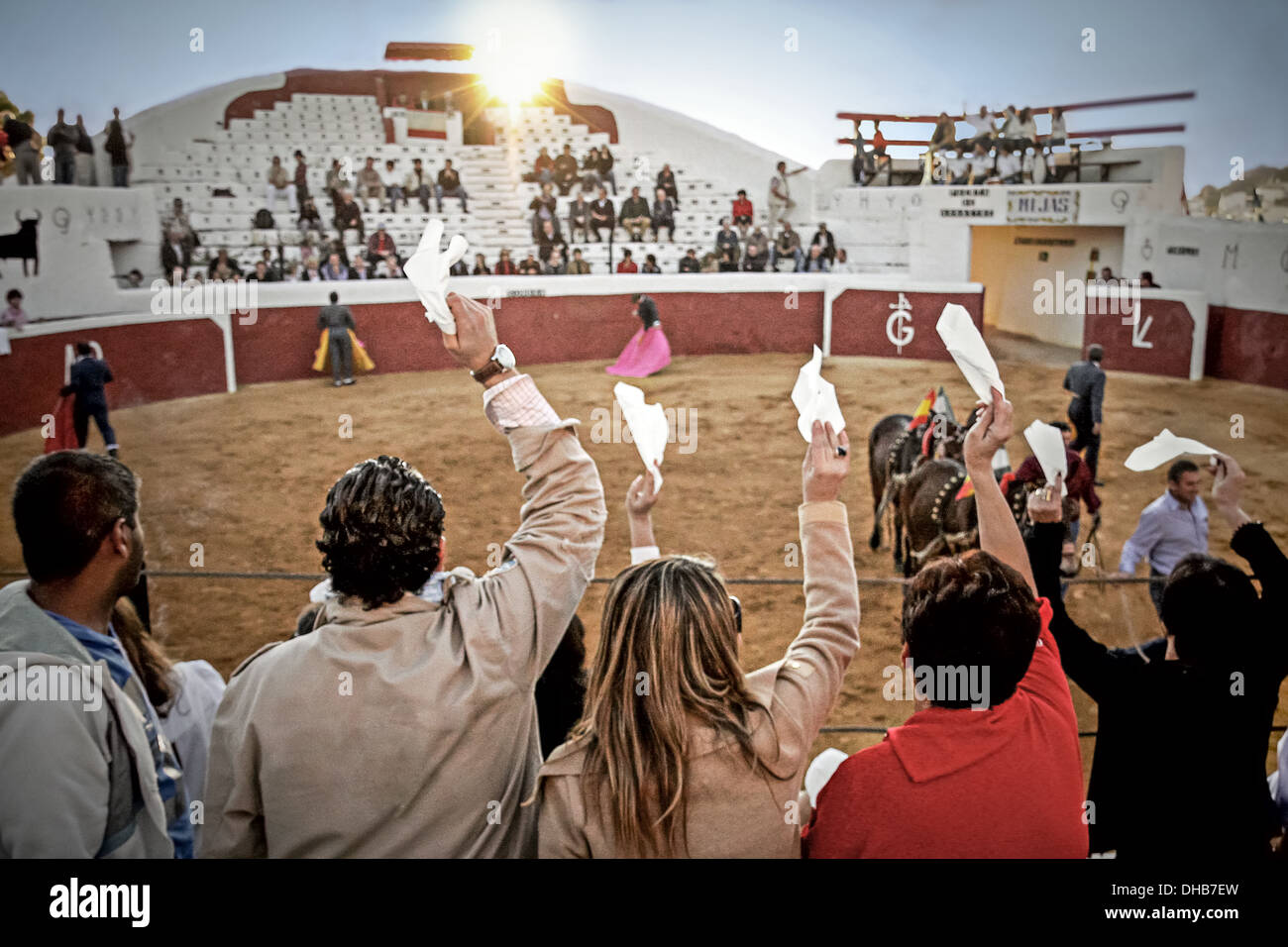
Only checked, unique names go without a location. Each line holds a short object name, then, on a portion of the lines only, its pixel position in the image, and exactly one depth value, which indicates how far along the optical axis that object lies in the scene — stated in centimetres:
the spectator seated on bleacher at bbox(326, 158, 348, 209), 1830
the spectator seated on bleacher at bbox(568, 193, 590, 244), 1903
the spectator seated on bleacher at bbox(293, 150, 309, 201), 1817
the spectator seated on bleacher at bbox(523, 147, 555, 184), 2044
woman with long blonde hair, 150
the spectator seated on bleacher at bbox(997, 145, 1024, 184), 1725
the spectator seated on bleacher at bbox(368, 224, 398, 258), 1711
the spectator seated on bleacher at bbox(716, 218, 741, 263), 1836
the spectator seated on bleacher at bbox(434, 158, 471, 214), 1944
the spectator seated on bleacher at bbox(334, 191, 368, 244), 1762
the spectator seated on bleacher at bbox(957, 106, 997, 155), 1747
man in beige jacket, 163
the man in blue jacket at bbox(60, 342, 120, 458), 945
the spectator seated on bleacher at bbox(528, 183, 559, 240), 1892
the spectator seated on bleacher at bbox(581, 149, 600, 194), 2002
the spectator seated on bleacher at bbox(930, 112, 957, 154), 1825
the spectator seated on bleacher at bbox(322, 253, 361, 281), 1587
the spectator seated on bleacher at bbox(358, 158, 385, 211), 1902
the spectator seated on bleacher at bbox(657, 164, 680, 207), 2039
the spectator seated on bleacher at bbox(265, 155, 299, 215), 1830
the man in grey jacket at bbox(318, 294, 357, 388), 1451
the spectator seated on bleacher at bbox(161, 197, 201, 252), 1573
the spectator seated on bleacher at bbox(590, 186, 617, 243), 1888
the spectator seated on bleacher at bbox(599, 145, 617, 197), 2056
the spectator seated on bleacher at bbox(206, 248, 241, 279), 1500
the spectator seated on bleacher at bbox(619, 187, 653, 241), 1920
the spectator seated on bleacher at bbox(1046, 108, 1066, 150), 1709
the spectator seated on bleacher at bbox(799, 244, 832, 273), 1812
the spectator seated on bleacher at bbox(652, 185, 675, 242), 1952
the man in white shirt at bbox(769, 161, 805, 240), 2028
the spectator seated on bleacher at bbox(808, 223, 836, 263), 1828
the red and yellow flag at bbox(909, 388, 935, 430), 694
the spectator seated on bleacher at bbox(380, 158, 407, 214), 1898
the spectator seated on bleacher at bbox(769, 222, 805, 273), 1828
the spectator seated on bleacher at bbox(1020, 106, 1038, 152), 1727
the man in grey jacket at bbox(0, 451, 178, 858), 150
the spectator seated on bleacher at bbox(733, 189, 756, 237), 1954
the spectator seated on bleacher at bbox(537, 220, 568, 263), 1770
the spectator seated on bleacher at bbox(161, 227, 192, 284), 1525
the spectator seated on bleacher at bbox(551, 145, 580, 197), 2052
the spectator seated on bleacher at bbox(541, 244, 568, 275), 1756
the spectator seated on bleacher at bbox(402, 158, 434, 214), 1936
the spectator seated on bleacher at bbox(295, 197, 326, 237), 1741
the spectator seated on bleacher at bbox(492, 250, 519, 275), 1711
